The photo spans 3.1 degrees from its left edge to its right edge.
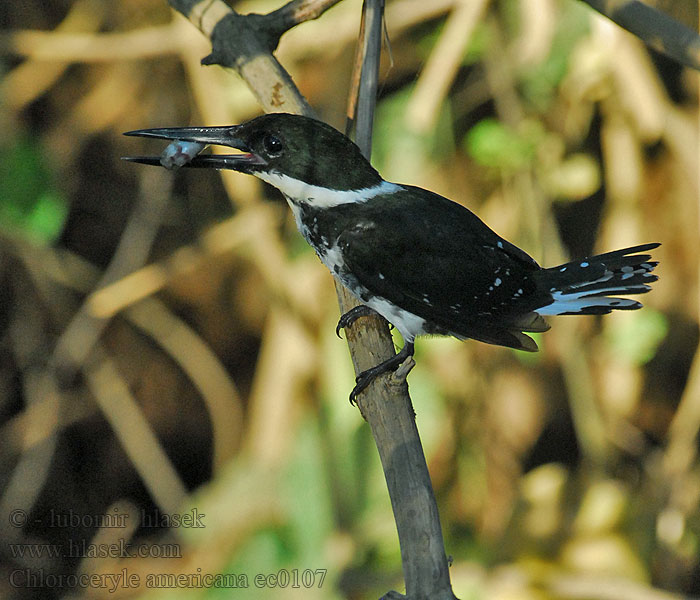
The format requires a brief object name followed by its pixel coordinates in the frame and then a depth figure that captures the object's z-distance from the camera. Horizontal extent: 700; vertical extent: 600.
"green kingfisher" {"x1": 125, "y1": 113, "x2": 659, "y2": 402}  4.54
